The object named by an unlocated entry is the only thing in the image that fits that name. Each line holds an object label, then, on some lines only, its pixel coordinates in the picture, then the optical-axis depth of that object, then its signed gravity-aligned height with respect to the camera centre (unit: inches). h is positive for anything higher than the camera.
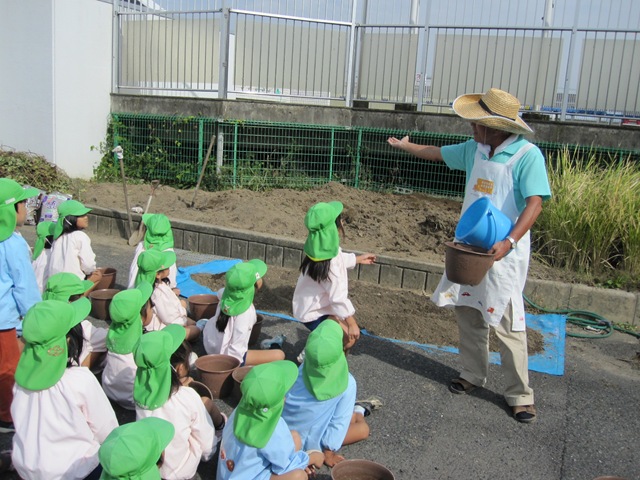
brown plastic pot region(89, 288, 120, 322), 214.5 -66.9
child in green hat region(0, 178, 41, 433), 147.5 -44.1
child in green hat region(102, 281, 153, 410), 148.3 -57.1
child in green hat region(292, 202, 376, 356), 175.5 -45.3
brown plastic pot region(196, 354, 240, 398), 163.5 -67.9
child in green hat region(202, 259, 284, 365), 172.9 -58.0
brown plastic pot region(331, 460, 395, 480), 124.1 -68.2
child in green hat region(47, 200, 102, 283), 212.4 -47.1
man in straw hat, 156.3 -18.7
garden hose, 226.8 -68.2
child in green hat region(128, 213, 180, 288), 215.8 -44.0
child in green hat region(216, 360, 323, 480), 110.4 -57.7
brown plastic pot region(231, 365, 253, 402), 161.8 -66.9
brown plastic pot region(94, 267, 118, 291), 236.1 -64.4
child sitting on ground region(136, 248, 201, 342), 186.2 -55.5
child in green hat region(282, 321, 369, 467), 128.4 -59.4
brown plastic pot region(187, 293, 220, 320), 219.8 -67.0
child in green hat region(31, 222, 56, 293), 217.6 -51.9
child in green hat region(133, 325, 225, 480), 122.5 -59.8
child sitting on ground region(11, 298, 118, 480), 118.3 -58.0
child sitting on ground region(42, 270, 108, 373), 161.0 -61.1
